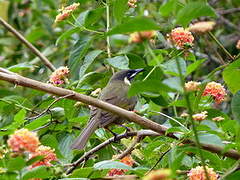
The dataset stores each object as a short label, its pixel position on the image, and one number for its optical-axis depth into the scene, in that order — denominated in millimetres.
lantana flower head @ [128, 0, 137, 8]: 7168
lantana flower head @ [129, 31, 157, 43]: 3805
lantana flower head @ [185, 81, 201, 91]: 4422
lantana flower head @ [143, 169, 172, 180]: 2713
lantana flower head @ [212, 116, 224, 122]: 5617
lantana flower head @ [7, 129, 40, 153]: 3936
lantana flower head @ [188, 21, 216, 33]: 3672
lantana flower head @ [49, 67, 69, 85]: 6965
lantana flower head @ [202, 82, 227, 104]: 6031
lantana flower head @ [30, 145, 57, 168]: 4802
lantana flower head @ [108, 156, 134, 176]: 5695
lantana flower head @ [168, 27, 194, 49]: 6086
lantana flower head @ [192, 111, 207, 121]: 4854
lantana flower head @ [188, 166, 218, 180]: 4465
